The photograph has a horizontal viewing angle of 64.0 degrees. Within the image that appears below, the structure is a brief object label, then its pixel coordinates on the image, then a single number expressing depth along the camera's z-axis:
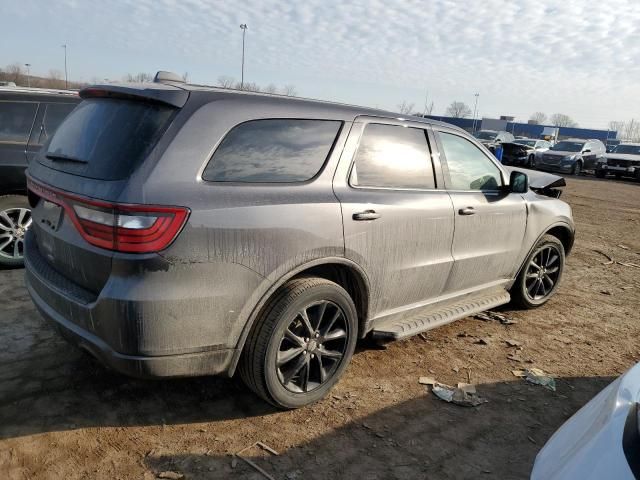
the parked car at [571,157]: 24.39
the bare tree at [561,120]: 116.38
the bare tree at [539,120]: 124.39
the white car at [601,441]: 1.39
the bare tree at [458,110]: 109.06
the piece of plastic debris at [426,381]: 3.61
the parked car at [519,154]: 25.52
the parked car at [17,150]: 5.04
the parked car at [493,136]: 29.73
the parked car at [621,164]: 22.89
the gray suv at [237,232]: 2.43
